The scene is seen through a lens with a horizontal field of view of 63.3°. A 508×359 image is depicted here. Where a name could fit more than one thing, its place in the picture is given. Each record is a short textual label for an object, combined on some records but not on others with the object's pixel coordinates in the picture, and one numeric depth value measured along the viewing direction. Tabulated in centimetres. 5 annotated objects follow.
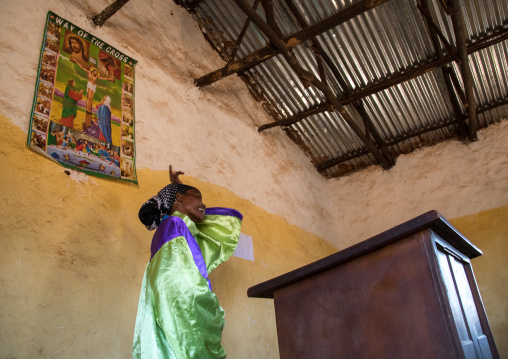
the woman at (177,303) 171
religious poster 258
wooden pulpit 128
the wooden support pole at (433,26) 390
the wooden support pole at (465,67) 354
